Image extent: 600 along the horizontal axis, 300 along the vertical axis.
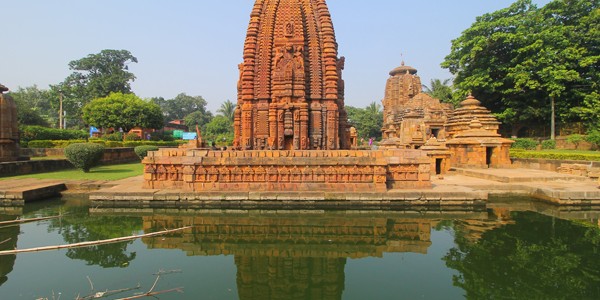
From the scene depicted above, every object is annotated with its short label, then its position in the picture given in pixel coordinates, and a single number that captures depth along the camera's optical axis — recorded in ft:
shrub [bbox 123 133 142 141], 96.61
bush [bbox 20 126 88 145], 69.84
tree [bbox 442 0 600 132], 74.49
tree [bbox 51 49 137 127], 147.23
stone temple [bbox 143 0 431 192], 30.68
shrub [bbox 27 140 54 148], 67.05
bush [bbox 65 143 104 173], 42.47
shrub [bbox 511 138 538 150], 70.90
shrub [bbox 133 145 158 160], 63.52
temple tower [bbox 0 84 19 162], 43.55
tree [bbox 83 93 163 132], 104.88
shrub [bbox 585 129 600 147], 63.77
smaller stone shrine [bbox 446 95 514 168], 52.37
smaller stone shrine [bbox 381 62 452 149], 72.23
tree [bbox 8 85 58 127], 97.25
